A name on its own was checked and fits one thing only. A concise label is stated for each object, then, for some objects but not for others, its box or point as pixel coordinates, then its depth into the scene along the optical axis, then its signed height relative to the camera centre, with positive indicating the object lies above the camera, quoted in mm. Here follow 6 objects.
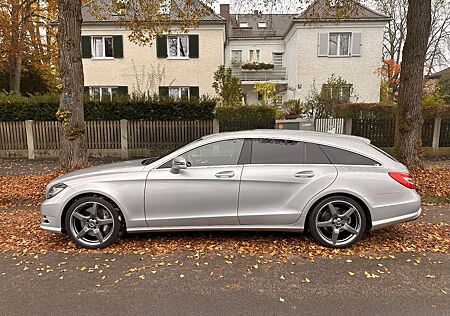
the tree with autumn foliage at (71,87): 6781 +606
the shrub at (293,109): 14030 +287
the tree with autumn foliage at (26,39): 17781 +4585
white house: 19094 +3501
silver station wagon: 3939 -992
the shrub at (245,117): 11586 -68
